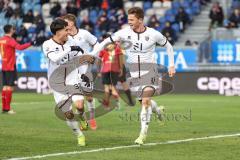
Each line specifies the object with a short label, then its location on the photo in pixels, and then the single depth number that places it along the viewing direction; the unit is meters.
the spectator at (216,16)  31.48
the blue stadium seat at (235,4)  32.16
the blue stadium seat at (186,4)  33.44
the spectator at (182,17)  32.41
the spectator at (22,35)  34.62
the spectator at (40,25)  34.59
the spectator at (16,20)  36.16
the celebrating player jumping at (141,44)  12.79
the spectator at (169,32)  31.32
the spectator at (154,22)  31.78
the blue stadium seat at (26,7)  37.88
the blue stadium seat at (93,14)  35.71
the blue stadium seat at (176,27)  32.44
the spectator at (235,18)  30.87
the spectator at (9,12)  36.78
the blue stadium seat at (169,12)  33.34
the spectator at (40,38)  32.72
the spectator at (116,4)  34.84
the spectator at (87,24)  33.16
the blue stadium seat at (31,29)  34.75
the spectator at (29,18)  35.72
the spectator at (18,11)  36.74
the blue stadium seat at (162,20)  32.88
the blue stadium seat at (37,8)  37.72
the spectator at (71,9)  35.12
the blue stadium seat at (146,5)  35.12
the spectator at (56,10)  35.94
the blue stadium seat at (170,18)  32.75
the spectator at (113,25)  33.03
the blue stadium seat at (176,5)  33.75
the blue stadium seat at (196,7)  33.81
